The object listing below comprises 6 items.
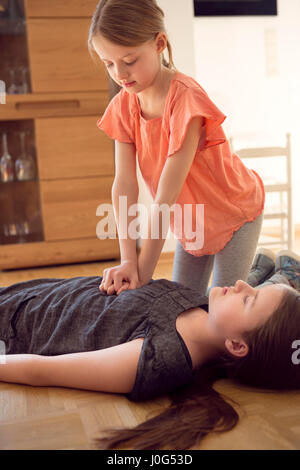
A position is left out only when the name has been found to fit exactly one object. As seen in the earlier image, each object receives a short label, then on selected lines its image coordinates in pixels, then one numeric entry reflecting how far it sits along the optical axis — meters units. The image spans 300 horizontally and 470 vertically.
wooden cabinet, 2.75
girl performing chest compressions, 1.17
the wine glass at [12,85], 2.80
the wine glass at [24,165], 2.90
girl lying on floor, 1.03
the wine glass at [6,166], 2.93
